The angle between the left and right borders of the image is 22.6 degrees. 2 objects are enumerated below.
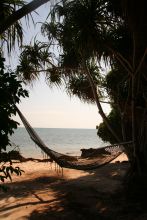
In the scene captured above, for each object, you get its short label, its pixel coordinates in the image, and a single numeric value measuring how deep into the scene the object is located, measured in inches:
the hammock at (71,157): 218.2
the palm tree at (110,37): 228.8
